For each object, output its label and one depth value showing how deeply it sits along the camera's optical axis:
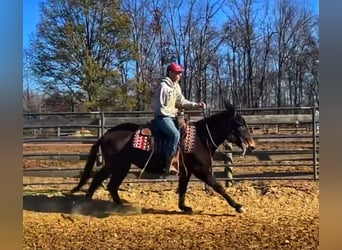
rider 3.94
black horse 4.98
